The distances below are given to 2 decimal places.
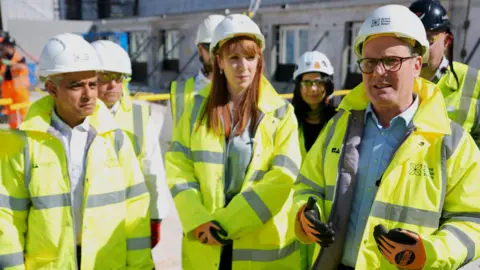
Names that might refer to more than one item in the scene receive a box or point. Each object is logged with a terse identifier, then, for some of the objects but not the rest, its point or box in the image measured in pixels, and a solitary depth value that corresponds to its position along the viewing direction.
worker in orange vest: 7.98
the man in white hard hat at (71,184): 1.95
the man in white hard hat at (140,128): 2.90
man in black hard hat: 2.59
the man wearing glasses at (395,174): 1.62
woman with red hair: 2.29
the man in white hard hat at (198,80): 2.81
